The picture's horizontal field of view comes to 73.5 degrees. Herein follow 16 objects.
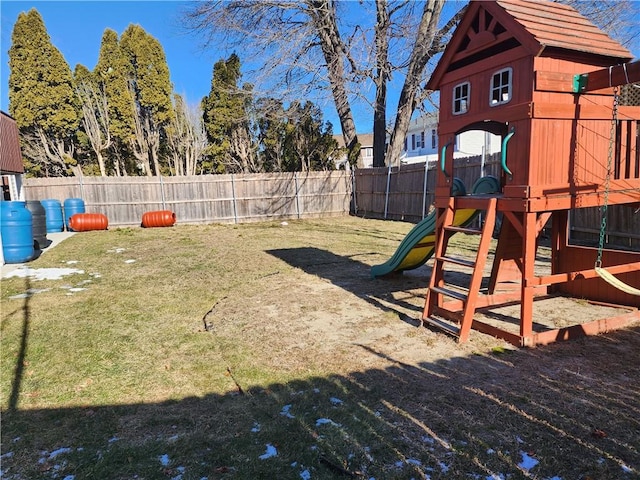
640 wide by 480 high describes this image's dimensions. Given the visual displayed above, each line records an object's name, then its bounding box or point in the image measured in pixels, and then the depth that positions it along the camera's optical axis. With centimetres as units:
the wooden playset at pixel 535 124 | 400
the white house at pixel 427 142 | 2987
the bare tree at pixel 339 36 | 1498
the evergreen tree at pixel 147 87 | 1978
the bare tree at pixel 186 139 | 2238
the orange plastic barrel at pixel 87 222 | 1457
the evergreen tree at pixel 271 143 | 2228
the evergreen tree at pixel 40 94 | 1736
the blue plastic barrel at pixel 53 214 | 1430
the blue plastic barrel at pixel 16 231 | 877
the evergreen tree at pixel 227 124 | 2112
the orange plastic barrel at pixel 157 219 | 1573
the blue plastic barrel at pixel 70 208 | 1501
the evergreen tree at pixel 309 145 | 2167
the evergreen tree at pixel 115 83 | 1952
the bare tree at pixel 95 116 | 1947
